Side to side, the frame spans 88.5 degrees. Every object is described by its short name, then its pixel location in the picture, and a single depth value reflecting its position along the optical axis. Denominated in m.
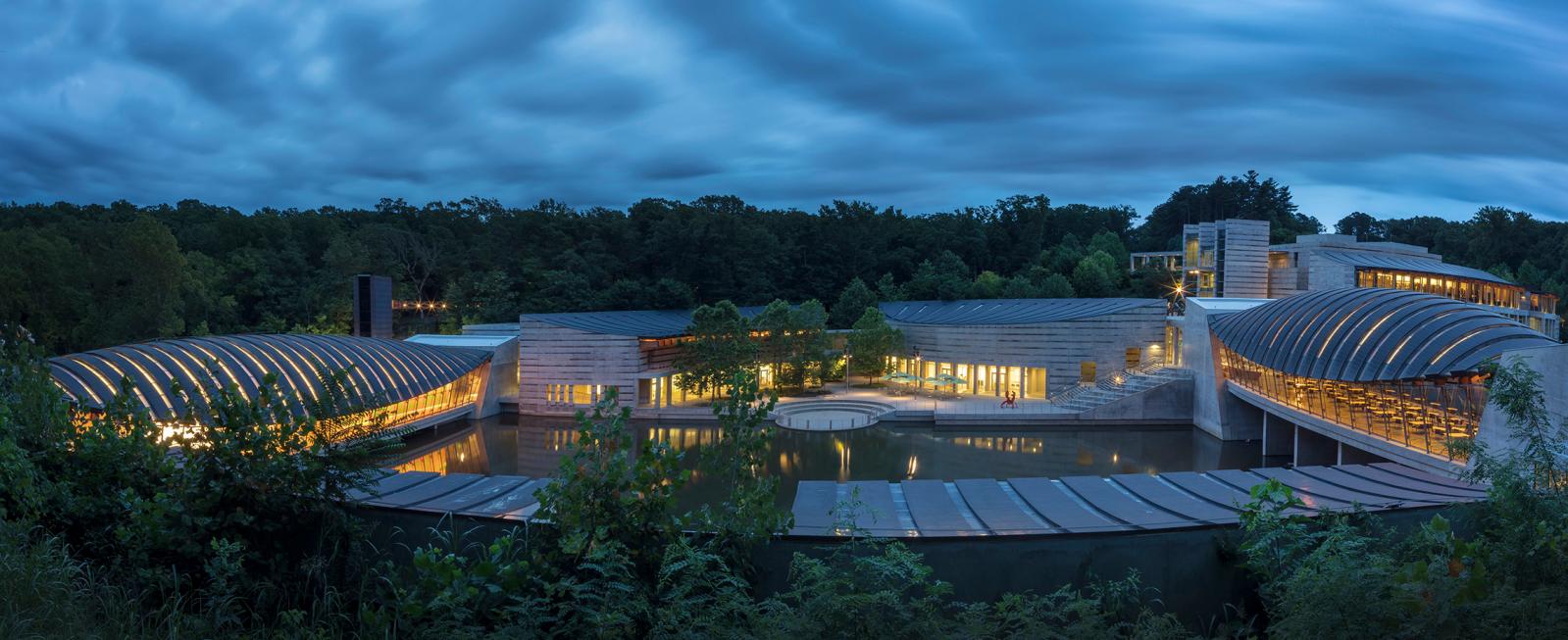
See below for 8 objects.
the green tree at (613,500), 6.27
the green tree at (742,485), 7.03
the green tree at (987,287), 52.88
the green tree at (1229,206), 72.88
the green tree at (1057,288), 52.94
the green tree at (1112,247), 63.84
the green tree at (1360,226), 86.19
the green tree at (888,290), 54.31
